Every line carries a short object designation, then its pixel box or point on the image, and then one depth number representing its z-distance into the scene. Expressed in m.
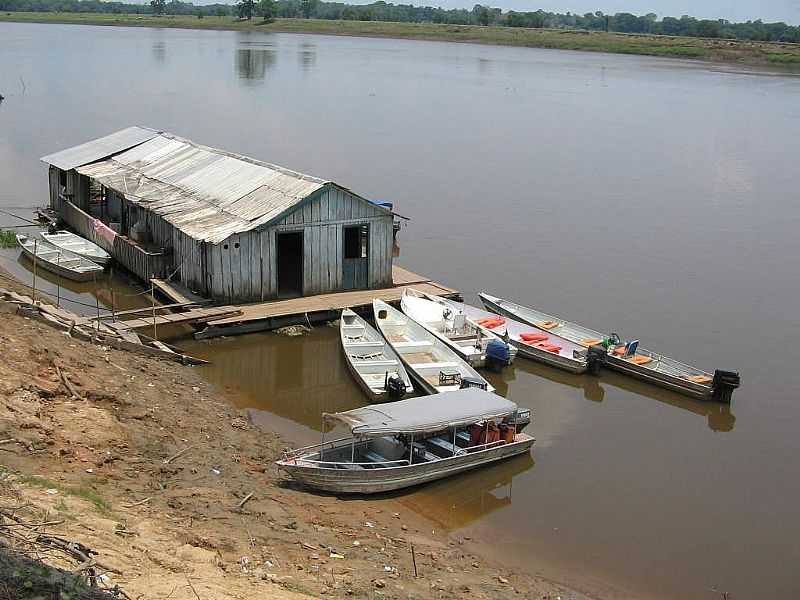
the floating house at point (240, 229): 22.50
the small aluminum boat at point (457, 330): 20.91
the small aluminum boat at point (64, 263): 25.92
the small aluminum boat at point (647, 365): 20.05
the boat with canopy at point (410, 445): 14.43
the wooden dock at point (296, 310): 21.59
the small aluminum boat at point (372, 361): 18.59
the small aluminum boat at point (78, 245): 26.95
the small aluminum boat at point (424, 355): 18.72
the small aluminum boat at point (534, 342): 21.41
